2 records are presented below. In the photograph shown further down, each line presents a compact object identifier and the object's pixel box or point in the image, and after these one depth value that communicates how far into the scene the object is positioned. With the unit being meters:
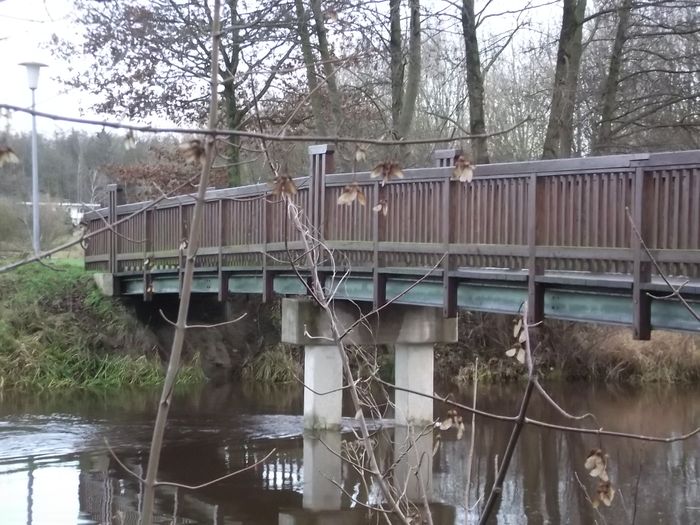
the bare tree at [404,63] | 21.66
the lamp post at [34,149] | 17.52
